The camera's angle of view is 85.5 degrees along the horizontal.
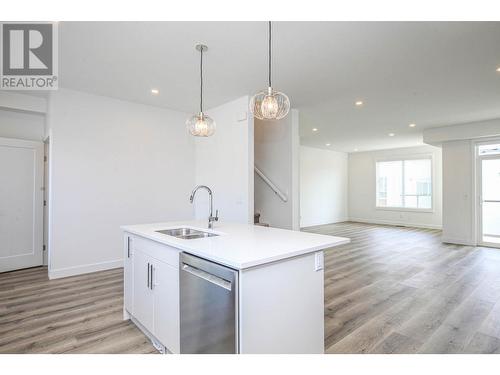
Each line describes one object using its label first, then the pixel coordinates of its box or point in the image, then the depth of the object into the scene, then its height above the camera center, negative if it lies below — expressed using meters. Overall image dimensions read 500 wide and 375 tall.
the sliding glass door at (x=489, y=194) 5.79 -0.09
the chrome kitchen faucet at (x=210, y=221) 2.58 -0.30
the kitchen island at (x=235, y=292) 1.46 -0.63
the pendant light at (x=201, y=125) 2.80 +0.68
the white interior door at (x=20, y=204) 4.08 -0.22
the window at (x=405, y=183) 8.69 +0.23
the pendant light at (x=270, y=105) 2.22 +0.72
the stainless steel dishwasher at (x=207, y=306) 1.46 -0.69
